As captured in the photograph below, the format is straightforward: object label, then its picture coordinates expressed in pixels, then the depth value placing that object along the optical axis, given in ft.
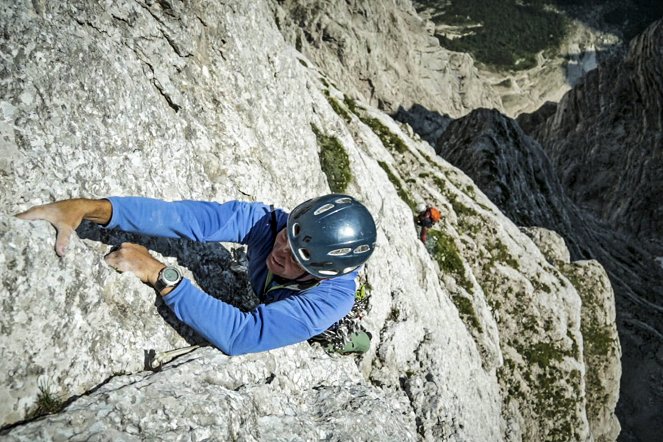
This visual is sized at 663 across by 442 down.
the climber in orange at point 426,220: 61.05
